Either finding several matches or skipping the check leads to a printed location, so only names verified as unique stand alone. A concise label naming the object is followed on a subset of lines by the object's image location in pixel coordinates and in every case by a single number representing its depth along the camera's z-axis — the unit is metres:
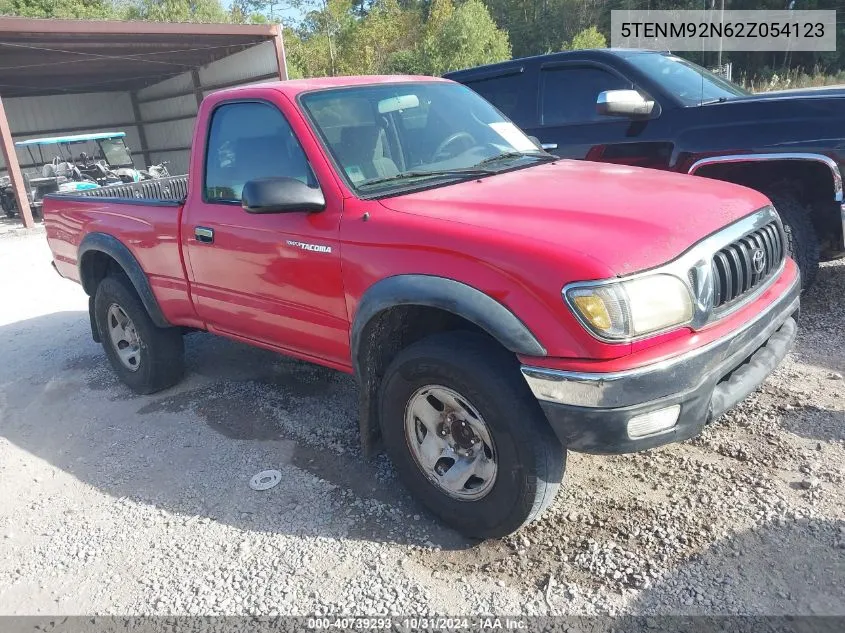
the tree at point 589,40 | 35.26
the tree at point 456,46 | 30.11
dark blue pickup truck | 4.48
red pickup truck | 2.30
